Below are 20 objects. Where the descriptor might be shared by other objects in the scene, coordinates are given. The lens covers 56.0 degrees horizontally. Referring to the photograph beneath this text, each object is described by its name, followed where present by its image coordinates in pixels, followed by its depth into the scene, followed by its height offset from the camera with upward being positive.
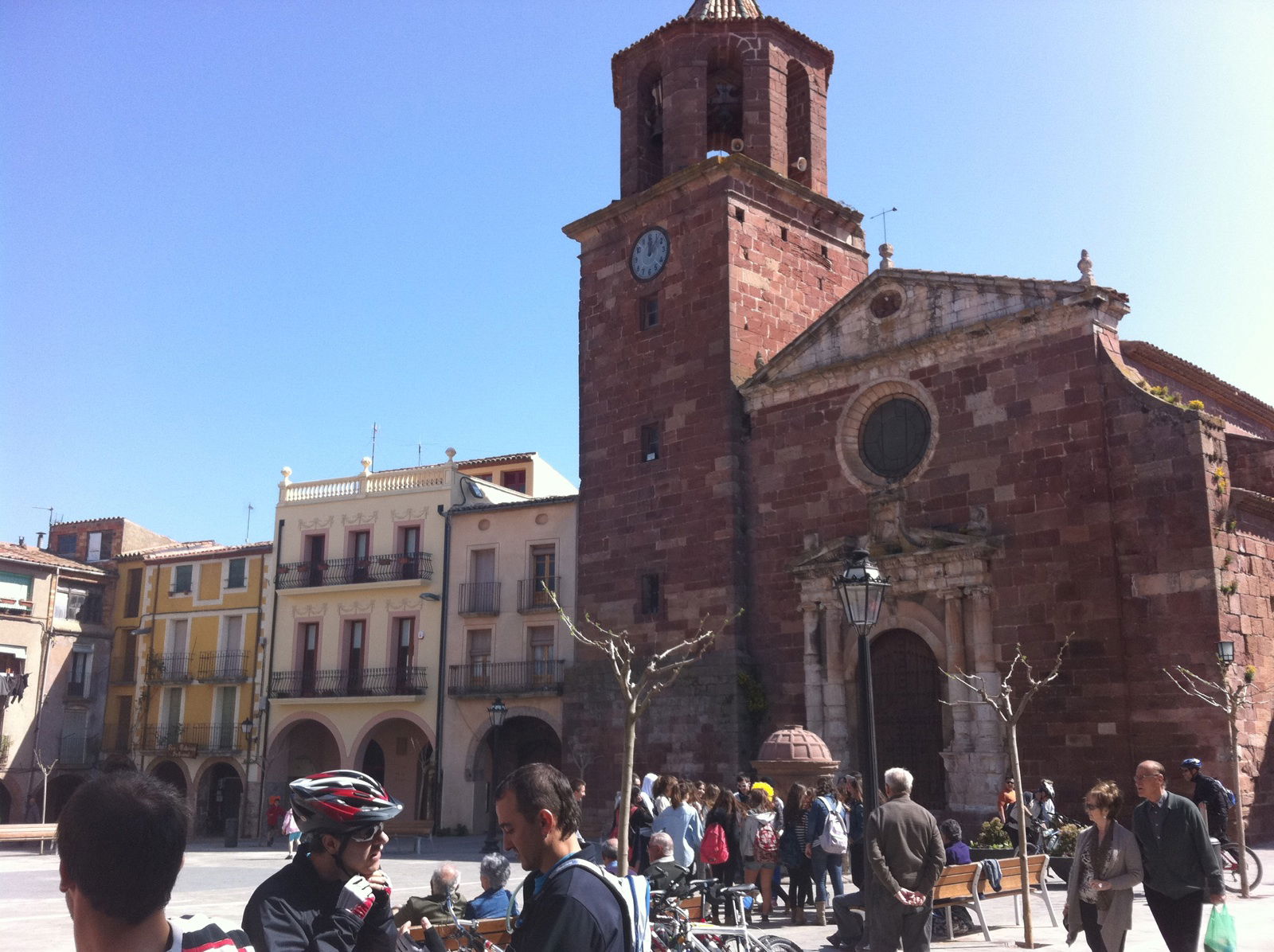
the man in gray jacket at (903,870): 7.41 -0.81
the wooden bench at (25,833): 26.72 -2.22
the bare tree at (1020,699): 10.64 +0.53
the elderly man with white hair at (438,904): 8.02 -1.14
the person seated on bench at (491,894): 7.86 -1.05
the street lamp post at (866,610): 9.47 +1.04
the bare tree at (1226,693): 14.30 +0.58
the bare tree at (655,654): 21.55 +1.49
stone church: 17.12 +4.33
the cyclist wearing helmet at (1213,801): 13.24 -0.69
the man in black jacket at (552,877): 3.21 -0.40
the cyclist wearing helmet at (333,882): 3.85 -0.48
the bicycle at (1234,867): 13.38 -1.44
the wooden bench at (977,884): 10.72 -1.36
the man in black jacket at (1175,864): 7.01 -0.72
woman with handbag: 7.19 -0.81
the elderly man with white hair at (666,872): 9.54 -1.08
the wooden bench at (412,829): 28.80 -2.24
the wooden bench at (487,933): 7.89 -1.29
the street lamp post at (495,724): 23.54 +0.19
